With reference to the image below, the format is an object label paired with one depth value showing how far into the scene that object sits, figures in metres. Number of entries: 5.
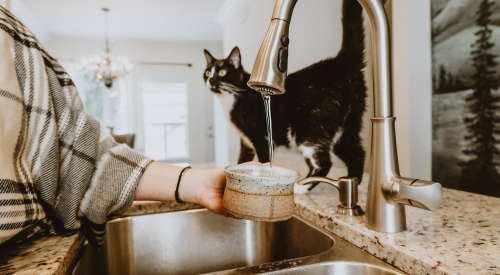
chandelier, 4.15
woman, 0.47
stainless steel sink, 0.82
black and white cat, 0.93
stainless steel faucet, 0.54
